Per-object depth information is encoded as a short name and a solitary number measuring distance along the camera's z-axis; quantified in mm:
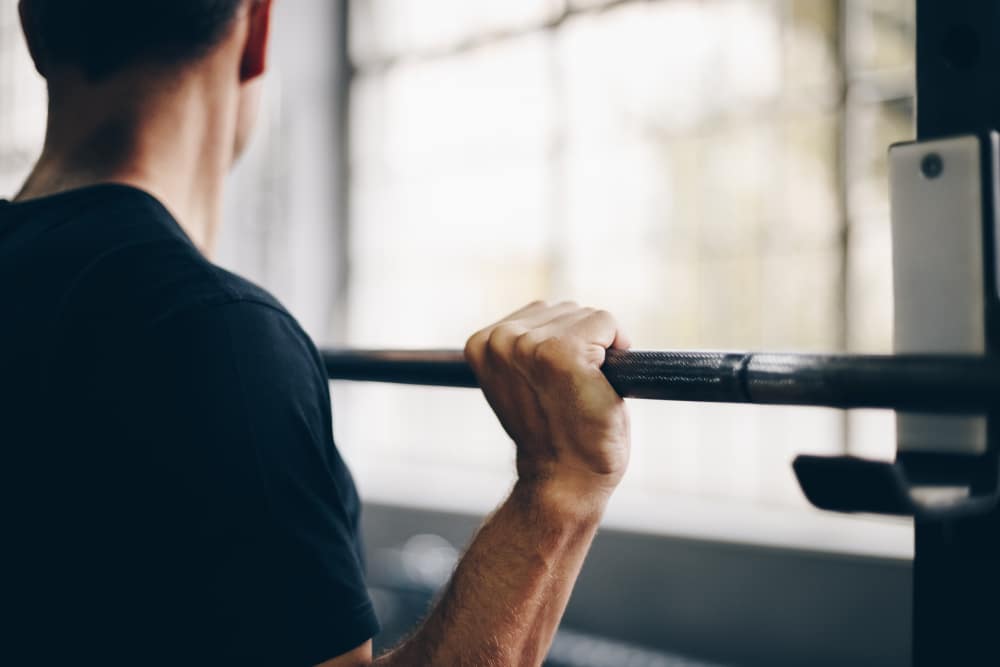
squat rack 472
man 611
